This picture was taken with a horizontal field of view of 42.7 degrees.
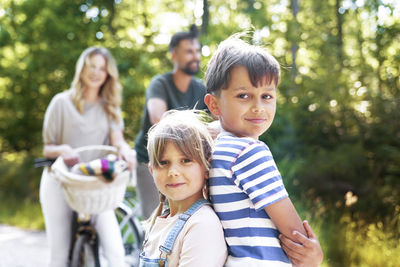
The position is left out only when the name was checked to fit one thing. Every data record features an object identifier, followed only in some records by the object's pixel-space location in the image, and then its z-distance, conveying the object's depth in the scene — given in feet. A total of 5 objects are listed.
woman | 12.23
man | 12.85
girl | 5.09
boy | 5.02
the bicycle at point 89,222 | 11.41
